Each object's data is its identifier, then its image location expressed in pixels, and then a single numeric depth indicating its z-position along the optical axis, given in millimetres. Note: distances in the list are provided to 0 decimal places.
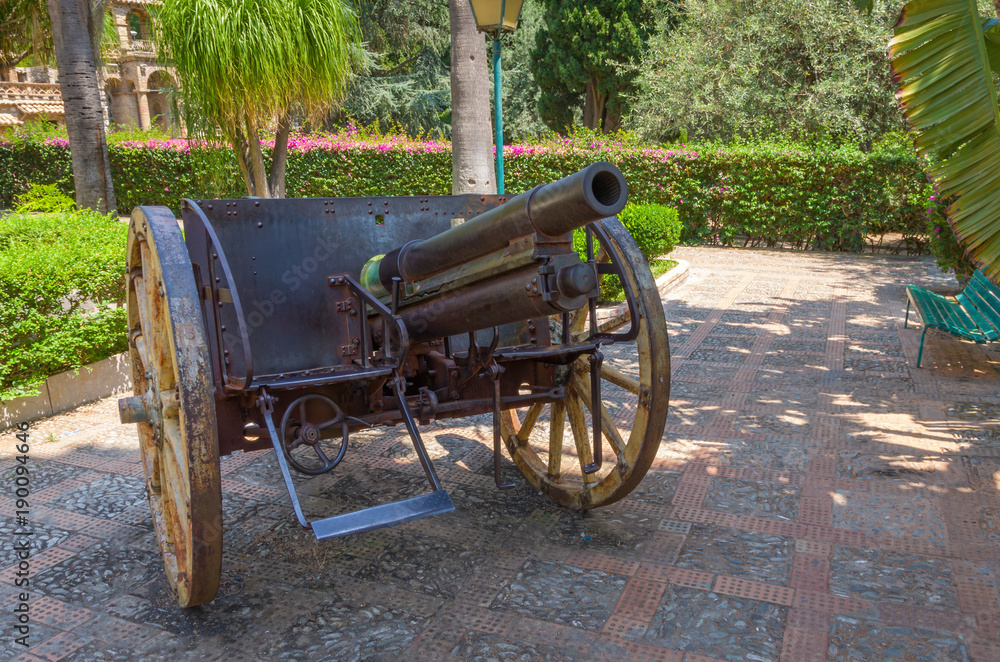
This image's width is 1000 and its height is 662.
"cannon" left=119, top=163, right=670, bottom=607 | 2414
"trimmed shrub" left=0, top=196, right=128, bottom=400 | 4871
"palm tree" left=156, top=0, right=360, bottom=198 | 7488
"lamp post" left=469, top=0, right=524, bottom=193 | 5875
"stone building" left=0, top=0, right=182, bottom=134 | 30766
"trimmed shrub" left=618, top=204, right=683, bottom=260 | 10367
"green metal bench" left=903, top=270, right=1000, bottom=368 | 5617
